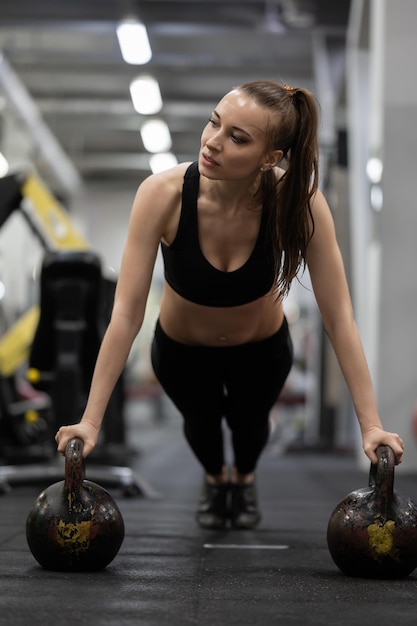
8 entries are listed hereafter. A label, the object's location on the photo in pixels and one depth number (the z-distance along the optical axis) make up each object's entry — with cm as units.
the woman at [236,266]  193
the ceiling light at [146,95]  1101
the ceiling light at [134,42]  840
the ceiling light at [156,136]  1298
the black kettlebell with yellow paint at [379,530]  178
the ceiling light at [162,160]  1474
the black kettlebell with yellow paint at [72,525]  177
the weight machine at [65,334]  374
